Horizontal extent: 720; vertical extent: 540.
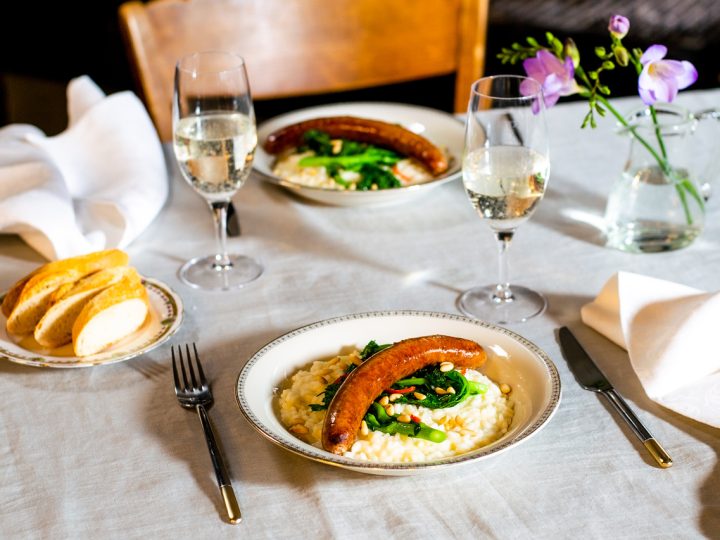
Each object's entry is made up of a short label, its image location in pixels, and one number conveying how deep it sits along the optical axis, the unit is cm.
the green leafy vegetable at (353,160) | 152
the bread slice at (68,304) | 111
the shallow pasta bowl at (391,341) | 85
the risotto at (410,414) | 88
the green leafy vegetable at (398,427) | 89
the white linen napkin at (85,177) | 138
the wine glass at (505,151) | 109
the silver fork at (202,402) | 86
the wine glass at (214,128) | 126
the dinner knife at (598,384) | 92
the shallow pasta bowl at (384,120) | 150
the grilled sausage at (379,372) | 87
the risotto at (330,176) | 153
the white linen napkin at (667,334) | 101
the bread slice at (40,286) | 113
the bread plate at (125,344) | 108
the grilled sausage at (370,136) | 155
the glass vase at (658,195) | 134
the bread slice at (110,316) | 109
